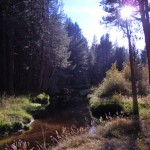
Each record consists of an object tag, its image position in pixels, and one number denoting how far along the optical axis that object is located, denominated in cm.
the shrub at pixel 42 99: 1575
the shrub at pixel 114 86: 1327
